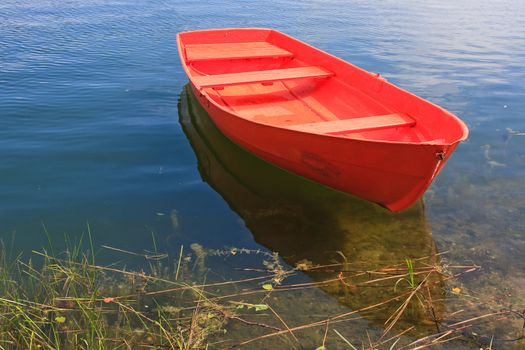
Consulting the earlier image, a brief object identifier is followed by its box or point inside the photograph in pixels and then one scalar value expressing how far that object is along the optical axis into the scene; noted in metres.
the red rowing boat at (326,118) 4.44
